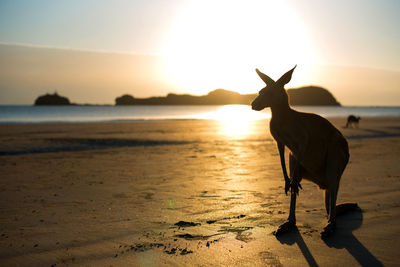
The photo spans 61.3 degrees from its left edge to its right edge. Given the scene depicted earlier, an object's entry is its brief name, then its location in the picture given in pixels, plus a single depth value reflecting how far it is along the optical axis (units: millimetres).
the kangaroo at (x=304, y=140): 4301
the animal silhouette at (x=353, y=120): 30977
